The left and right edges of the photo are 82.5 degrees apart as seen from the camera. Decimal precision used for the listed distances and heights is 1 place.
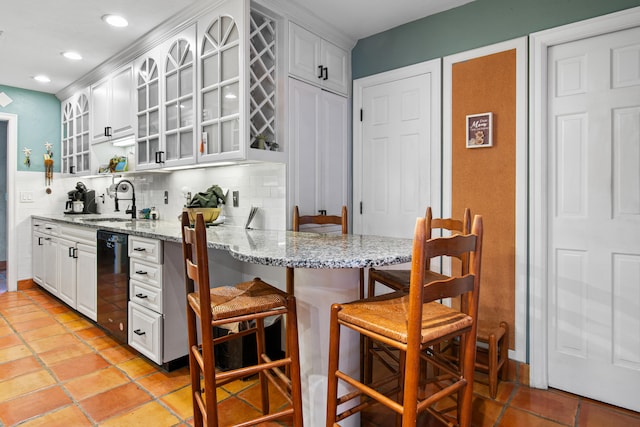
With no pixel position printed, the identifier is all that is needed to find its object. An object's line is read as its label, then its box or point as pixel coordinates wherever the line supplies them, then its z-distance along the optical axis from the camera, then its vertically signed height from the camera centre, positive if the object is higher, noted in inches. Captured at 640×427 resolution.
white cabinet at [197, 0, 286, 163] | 92.2 +32.8
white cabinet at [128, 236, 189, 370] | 90.9 -24.0
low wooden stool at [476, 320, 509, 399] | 82.4 -34.8
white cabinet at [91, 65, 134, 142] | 135.3 +40.3
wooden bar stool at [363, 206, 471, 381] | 70.3 -14.2
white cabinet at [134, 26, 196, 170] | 108.7 +33.3
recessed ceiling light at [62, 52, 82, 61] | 136.1 +57.8
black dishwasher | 103.0 -22.0
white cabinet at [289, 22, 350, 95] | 103.5 +44.7
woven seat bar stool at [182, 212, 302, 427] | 51.8 -16.5
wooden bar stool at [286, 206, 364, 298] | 101.0 -3.5
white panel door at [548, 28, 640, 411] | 78.2 -2.4
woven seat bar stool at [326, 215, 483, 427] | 41.7 -15.2
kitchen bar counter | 56.0 -14.9
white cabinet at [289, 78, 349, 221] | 105.0 +18.1
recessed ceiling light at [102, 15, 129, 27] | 108.0 +56.7
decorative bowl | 107.8 -1.6
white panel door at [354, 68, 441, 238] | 105.7 +15.5
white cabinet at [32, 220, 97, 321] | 120.9 -21.3
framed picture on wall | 93.9 +20.2
